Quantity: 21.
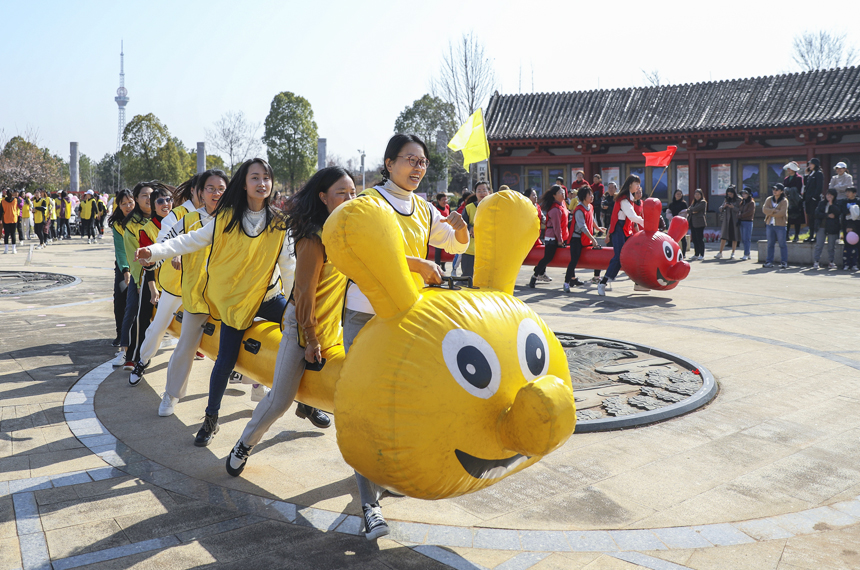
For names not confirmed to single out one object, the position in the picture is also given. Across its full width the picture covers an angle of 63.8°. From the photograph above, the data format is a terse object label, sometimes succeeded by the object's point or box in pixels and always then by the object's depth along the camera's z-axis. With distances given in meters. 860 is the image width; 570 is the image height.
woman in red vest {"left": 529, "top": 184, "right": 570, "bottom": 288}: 11.71
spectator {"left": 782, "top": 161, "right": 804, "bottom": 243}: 16.84
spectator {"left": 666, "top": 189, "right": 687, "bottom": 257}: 18.36
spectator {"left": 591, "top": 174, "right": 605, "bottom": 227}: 18.53
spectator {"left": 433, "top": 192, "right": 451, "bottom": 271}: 13.88
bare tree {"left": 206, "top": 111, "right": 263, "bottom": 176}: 41.88
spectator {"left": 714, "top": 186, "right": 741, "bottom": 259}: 17.72
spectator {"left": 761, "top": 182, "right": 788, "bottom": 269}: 15.24
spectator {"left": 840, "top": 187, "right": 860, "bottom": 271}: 14.13
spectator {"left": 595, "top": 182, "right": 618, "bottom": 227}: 20.80
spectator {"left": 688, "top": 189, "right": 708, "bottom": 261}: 17.48
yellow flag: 8.72
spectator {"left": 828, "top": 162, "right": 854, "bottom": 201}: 16.86
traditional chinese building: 22.83
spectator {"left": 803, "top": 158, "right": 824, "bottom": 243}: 17.20
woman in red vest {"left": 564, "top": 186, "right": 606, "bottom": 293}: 11.38
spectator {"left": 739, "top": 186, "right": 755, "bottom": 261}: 17.03
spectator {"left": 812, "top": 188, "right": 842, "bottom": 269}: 14.33
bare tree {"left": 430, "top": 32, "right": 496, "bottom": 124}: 38.47
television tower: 125.06
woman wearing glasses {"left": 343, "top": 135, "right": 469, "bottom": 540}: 3.36
